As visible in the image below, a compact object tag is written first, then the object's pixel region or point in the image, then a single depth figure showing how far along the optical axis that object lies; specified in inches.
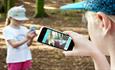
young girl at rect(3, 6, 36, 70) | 117.0
